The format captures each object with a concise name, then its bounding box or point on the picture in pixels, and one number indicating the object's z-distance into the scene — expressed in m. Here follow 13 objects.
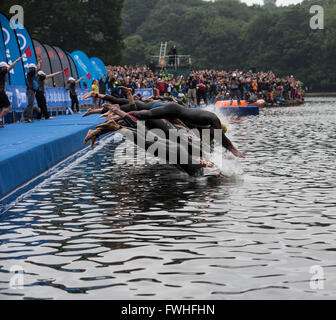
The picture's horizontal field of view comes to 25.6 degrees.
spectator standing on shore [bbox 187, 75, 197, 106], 45.22
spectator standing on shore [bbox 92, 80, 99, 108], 36.88
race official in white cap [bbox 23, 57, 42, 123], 25.08
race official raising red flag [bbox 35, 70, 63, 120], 26.22
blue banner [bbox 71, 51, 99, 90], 42.41
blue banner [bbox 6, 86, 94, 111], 24.98
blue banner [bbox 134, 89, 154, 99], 46.72
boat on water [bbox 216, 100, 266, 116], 40.00
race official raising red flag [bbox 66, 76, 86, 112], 33.16
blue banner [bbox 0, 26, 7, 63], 25.26
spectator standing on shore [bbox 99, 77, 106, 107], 39.34
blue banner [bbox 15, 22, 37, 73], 28.12
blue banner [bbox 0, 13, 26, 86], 26.03
